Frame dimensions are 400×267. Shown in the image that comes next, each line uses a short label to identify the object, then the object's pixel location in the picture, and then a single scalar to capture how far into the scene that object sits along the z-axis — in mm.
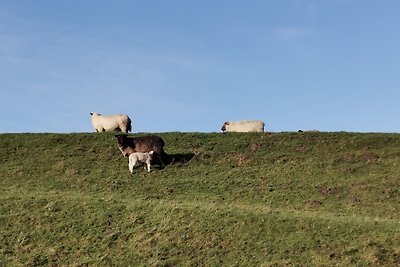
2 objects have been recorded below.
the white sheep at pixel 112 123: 48062
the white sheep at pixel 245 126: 49656
